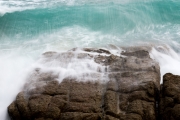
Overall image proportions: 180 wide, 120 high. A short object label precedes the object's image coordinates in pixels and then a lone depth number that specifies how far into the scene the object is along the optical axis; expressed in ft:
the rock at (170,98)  21.87
